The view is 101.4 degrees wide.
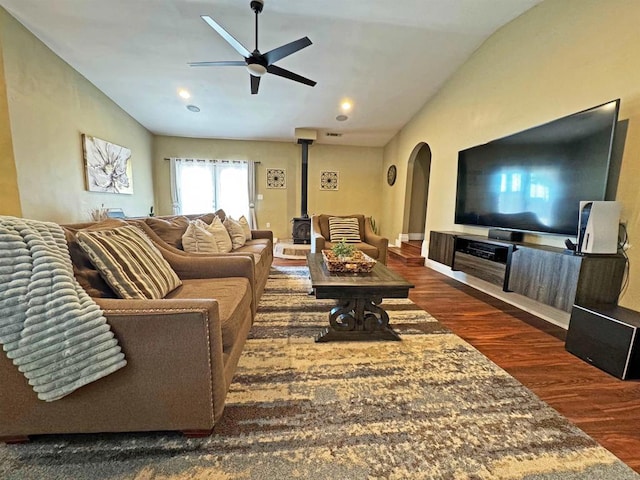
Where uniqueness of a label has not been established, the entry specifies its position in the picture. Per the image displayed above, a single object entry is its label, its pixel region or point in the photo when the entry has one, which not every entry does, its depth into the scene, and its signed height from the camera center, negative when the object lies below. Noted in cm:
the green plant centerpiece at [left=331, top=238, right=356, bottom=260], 219 -37
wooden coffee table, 183 -66
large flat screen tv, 200 +36
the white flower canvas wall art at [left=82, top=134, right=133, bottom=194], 375 +55
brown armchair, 336 -44
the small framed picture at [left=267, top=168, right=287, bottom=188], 648 +67
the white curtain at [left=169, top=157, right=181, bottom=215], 607 +45
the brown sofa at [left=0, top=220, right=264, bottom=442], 99 -71
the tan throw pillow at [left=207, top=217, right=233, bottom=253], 264 -33
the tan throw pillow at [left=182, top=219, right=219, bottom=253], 230 -33
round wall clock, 605 +78
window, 617 +41
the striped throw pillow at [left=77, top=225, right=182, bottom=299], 122 -31
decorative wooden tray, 206 -46
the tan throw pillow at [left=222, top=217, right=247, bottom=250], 310 -34
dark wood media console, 188 -50
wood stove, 583 -54
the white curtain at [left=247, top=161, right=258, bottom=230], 631 +30
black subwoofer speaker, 154 -79
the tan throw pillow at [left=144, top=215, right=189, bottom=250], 215 -23
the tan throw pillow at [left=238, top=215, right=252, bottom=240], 349 -31
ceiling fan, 240 +144
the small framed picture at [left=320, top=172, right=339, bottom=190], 668 +66
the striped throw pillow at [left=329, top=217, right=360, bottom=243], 368 -33
